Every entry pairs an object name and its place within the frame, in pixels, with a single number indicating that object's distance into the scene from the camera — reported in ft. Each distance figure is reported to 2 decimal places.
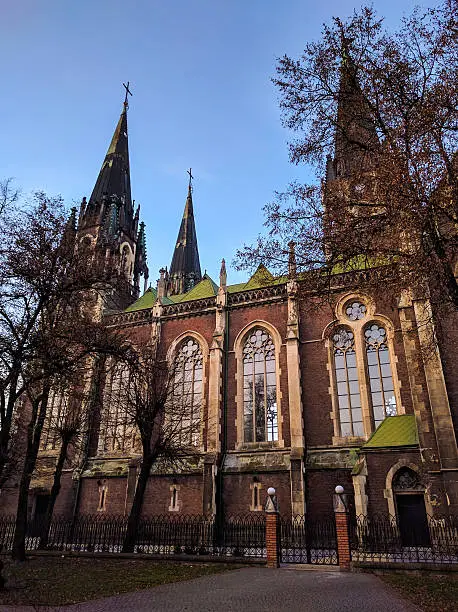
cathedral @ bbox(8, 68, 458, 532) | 57.16
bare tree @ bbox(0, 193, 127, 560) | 36.22
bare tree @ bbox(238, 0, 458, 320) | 31.07
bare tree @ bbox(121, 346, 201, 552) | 59.26
